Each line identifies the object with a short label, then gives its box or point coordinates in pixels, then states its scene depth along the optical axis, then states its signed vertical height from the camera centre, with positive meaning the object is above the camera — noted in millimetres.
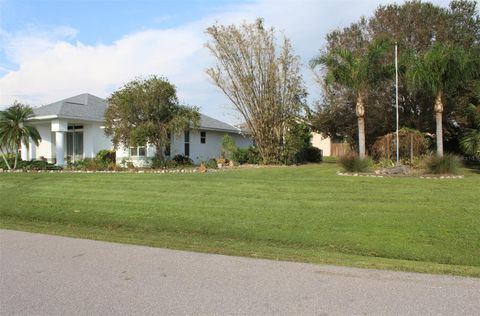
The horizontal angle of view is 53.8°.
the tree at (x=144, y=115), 22812 +2223
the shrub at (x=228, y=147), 26419 +667
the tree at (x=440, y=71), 19016 +3452
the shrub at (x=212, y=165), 23125 -290
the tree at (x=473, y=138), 18831 +745
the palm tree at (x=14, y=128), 24953 +1780
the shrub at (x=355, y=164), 17734 -251
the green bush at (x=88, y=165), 24098 -226
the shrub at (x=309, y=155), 27891 +179
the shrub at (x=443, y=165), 16328 -305
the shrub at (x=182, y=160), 25612 -29
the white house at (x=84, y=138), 27156 +1436
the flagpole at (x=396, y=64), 21156 +4161
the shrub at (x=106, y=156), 26728 +259
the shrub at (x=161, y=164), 24038 -216
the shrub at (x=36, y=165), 25562 -203
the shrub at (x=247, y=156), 26156 +155
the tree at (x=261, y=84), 24922 +4000
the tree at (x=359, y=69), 20953 +4023
